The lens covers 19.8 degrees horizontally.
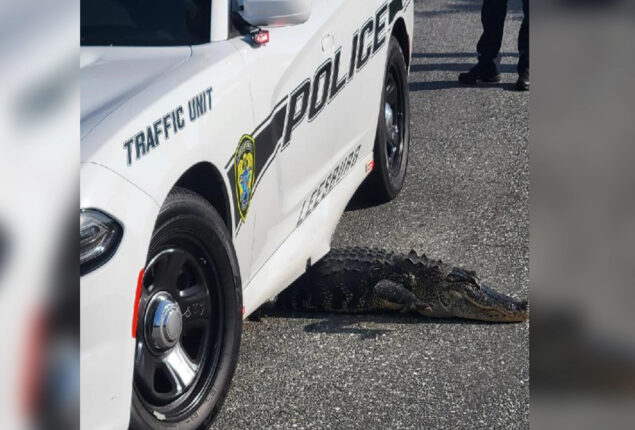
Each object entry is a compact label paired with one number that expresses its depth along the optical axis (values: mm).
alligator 8116
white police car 4964
